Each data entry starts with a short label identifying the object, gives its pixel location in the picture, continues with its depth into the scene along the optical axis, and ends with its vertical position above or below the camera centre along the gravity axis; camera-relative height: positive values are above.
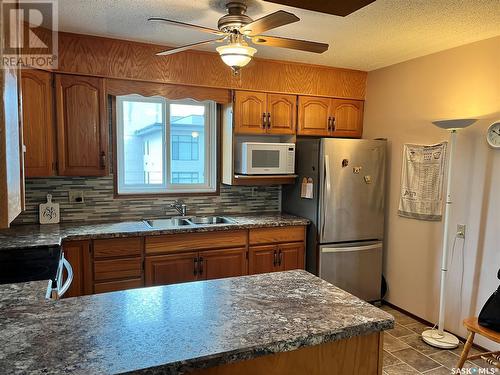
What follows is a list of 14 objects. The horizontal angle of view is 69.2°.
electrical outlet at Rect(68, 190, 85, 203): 3.24 -0.40
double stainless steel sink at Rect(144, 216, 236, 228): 3.35 -0.65
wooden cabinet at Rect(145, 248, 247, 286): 3.02 -0.97
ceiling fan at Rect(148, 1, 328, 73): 1.94 +0.68
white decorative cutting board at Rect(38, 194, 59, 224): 3.11 -0.53
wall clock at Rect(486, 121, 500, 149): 2.69 +0.20
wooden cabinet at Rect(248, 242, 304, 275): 3.38 -0.97
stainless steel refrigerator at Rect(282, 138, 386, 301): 3.42 -0.51
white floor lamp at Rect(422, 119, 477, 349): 2.86 -1.11
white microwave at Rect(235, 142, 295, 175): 3.48 -0.02
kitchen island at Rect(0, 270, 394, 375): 1.06 -0.60
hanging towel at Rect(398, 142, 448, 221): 3.17 -0.20
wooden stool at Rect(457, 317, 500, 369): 2.31 -1.18
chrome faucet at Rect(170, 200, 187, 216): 3.57 -0.52
